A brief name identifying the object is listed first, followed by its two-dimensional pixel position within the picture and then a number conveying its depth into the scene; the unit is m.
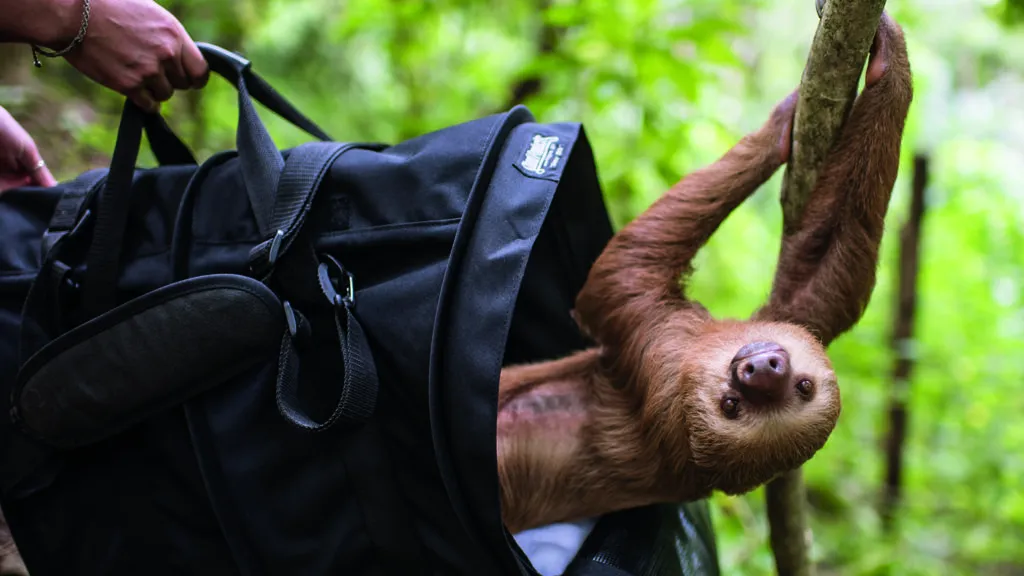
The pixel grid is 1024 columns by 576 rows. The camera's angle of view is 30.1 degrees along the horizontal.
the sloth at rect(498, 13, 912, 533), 1.20
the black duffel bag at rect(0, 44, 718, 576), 1.11
